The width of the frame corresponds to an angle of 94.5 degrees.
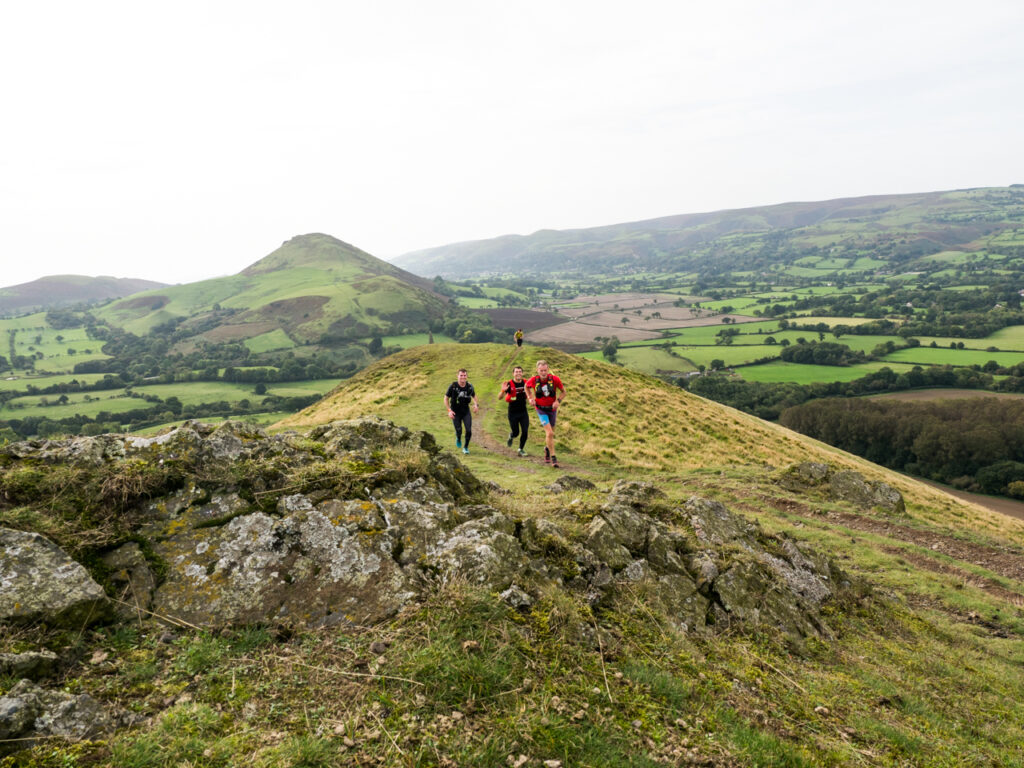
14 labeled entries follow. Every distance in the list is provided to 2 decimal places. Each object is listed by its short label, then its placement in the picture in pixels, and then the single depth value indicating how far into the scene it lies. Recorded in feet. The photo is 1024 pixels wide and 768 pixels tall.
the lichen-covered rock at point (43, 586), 15.38
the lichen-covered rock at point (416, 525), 21.78
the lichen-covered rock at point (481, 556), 20.59
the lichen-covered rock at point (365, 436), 29.66
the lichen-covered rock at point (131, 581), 17.47
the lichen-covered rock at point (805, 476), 64.49
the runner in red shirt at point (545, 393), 59.16
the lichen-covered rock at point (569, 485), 42.57
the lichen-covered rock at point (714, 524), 32.40
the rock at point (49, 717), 12.00
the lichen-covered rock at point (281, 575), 18.43
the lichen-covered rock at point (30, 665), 13.56
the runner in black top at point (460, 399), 62.44
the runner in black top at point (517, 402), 59.47
